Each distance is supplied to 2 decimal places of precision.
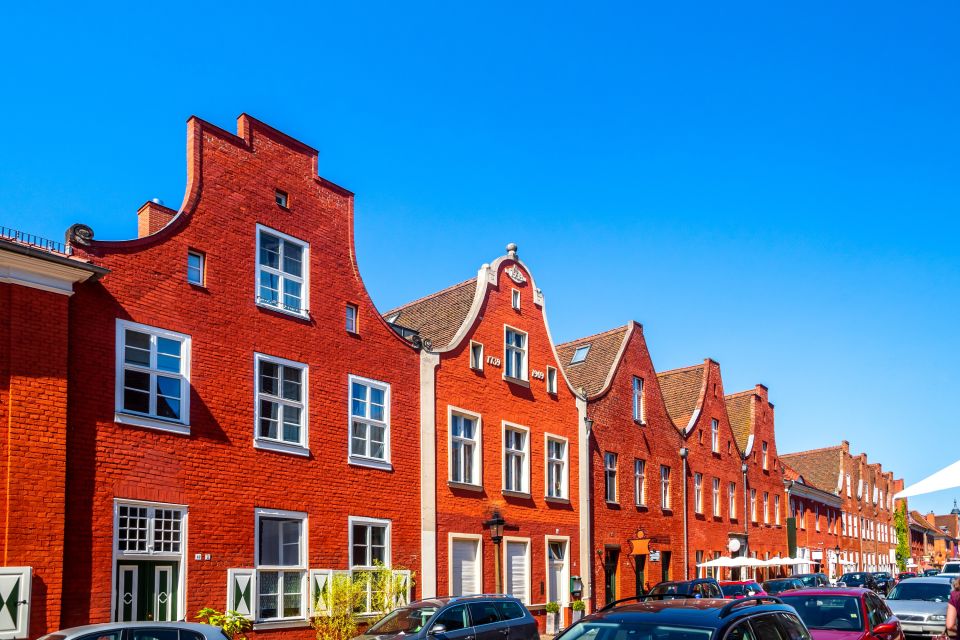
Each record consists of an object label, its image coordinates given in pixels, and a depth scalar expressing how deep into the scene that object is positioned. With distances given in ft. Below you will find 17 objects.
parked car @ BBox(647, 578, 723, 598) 84.69
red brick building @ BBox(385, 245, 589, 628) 83.71
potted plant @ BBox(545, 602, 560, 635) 92.99
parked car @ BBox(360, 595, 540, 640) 56.34
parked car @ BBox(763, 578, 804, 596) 96.42
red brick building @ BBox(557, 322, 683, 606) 106.22
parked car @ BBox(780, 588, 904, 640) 44.62
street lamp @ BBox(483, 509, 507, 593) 85.92
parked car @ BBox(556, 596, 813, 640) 26.02
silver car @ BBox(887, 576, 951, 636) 67.56
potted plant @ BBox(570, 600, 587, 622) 96.58
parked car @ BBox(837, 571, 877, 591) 124.57
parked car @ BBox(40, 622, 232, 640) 38.52
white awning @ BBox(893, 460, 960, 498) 46.11
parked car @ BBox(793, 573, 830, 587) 108.17
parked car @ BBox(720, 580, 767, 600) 92.84
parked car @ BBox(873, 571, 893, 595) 133.98
